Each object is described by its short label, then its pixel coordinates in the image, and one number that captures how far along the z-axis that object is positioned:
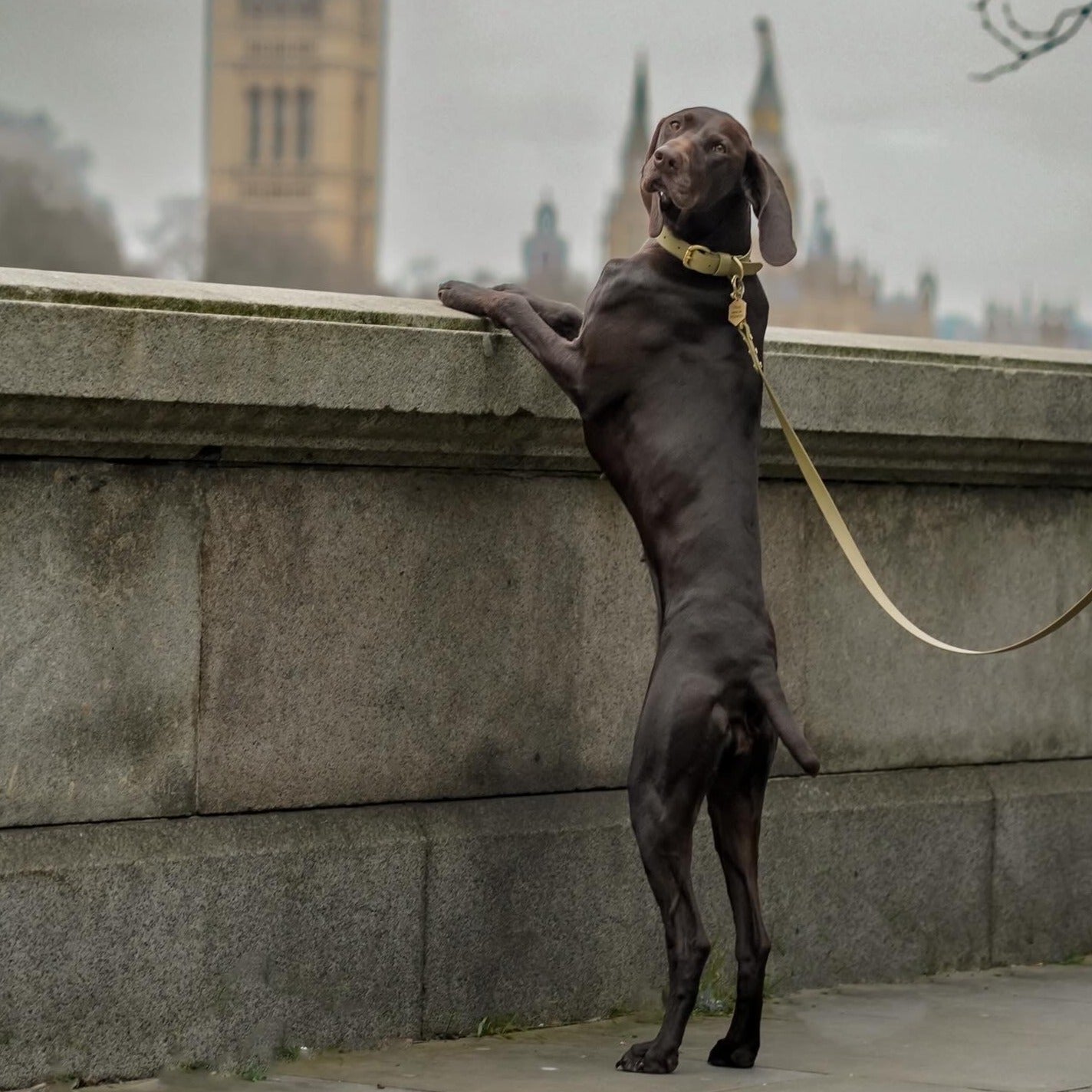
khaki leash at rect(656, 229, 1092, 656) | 5.26
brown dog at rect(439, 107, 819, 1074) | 5.10
